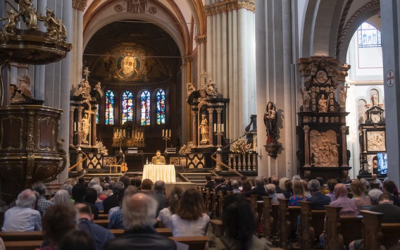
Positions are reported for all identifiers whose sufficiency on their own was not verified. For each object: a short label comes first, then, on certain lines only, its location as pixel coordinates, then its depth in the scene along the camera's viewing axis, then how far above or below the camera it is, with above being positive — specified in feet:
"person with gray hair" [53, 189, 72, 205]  22.27 -1.40
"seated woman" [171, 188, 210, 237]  18.83 -1.96
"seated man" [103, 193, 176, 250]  11.80 -1.48
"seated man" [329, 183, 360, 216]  25.99 -2.05
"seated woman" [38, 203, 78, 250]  11.73 -1.31
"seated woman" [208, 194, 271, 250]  12.34 -1.54
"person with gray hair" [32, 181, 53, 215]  26.07 -1.96
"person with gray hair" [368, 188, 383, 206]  25.69 -1.64
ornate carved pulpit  33.86 +1.15
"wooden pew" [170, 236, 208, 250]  16.03 -2.35
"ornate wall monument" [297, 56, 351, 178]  60.08 +3.76
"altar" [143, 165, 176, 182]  59.67 -1.15
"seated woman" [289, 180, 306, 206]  32.09 -1.90
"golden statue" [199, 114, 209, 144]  99.76 +5.84
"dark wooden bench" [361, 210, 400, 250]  19.71 -2.64
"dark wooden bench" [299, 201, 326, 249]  27.84 -3.26
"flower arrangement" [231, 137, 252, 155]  86.74 +2.21
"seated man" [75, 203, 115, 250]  14.84 -1.84
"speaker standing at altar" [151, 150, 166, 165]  98.27 +0.47
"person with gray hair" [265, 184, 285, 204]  36.29 -2.12
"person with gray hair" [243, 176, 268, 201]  37.06 -1.91
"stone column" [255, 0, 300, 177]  62.85 +10.10
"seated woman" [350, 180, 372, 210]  26.96 -1.78
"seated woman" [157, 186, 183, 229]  23.22 -2.11
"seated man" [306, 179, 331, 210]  29.22 -2.00
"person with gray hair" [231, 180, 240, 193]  45.03 -1.96
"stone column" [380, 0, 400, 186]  38.19 +5.72
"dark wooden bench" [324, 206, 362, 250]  24.09 -3.06
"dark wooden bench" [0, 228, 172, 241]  17.72 -2.35
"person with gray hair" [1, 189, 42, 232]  20.72 -2.04
